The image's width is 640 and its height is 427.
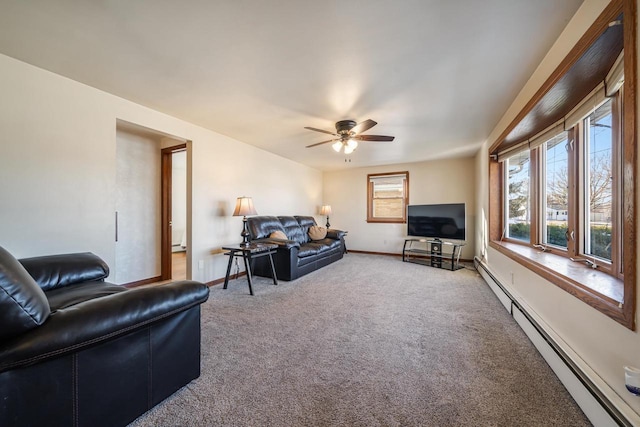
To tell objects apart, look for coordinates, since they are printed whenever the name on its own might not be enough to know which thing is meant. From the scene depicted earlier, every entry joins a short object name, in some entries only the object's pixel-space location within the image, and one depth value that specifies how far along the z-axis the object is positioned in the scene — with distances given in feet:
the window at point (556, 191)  7.70
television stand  16.75
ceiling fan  10.47
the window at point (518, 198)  10.46
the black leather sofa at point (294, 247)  13.15
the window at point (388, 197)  20.70
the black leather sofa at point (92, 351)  3.12
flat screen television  16.74
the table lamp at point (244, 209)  12.50
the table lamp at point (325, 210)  22.03
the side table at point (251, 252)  11.44
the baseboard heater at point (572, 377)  3.85
